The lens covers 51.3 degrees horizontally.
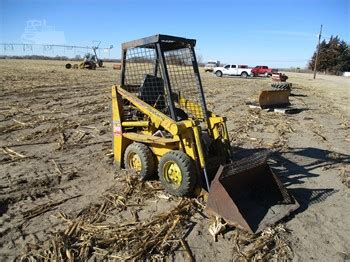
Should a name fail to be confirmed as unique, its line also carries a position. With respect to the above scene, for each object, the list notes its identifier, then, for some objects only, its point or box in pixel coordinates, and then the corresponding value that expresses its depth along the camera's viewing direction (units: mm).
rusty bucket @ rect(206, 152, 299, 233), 4605
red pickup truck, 47316
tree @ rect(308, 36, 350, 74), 70500
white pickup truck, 44656
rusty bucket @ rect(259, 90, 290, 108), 15061
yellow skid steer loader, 4965
